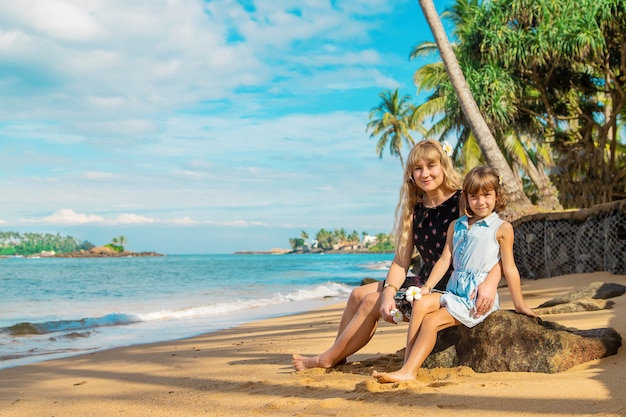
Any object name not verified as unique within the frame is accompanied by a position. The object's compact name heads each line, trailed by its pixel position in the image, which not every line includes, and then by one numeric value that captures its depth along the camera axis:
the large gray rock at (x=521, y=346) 3.72
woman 4.23
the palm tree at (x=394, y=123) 39.38
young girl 3.76
